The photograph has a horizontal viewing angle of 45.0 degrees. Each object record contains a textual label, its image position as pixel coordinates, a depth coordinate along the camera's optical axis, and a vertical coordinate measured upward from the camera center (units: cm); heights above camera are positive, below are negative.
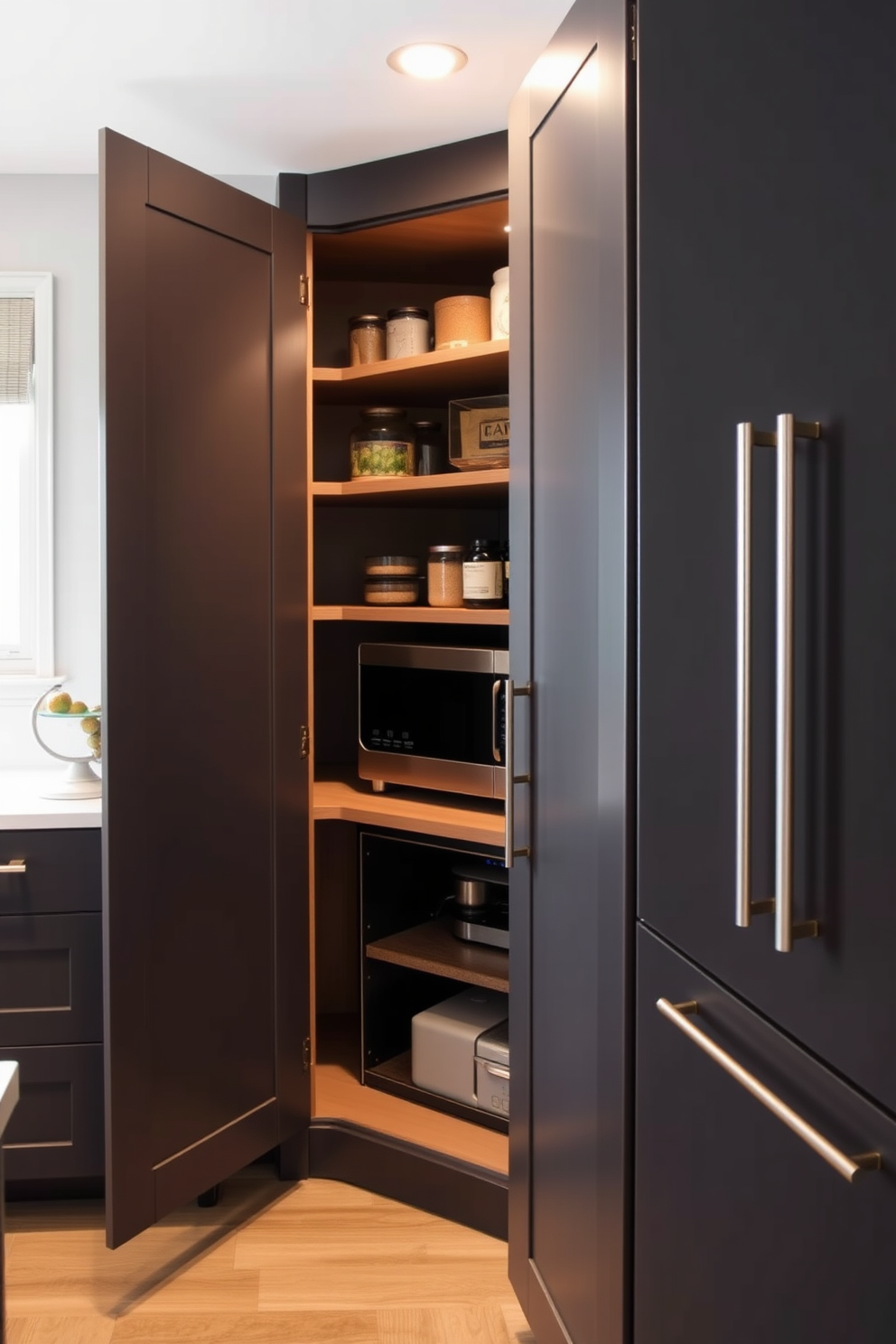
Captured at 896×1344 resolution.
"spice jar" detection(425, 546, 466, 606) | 233 +12
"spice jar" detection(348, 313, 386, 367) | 244 +66
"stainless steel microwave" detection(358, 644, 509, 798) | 224 -18
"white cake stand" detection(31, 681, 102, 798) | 232 -32
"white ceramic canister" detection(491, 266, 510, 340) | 218 +66
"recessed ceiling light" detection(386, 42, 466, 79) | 189 +102
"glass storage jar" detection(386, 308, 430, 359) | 237 +66
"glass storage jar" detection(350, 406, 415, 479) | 240 +42
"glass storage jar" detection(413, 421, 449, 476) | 246 +42
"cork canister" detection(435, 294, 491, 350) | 229 +66
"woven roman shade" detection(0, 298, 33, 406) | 268 +70
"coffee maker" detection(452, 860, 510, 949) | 246 -64
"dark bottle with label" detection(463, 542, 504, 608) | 224 +12
